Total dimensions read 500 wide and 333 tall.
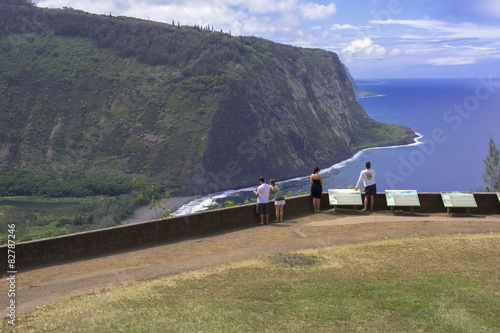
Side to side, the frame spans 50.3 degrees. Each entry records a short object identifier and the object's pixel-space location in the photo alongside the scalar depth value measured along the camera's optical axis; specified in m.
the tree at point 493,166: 59.22
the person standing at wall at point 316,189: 21.64
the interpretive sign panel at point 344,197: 22.00
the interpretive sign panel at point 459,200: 21.38
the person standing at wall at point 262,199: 19.97
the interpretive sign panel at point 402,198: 21.70
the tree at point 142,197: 21.42
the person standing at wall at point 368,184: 21.17
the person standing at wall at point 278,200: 20.53
